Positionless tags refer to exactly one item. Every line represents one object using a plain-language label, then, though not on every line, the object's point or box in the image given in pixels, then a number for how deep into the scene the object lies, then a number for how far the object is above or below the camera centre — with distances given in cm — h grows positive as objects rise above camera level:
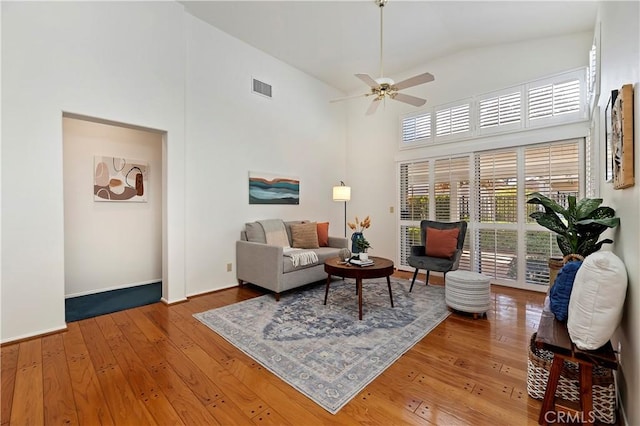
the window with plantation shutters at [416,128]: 489 +143
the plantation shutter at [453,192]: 445 +28
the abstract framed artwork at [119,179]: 391 +44
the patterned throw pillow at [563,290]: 173 -50
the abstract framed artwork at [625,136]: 147 +39
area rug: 195 -112
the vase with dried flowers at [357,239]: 335 -35
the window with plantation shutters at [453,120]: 447 +143
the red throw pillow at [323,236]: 454 -42
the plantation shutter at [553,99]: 361 +144
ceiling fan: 285 +128
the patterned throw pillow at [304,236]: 432 -40
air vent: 446 +193
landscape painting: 440 +34
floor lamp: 494 +28
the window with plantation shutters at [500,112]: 403 +141
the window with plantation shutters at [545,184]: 365 +33
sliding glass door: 376 +17
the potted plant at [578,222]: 218 -11
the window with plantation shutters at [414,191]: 488 +33
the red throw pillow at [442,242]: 386 -45
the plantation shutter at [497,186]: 406 +33
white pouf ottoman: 293 -87
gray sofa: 348 -71
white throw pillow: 138 -45
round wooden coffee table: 296 -65
